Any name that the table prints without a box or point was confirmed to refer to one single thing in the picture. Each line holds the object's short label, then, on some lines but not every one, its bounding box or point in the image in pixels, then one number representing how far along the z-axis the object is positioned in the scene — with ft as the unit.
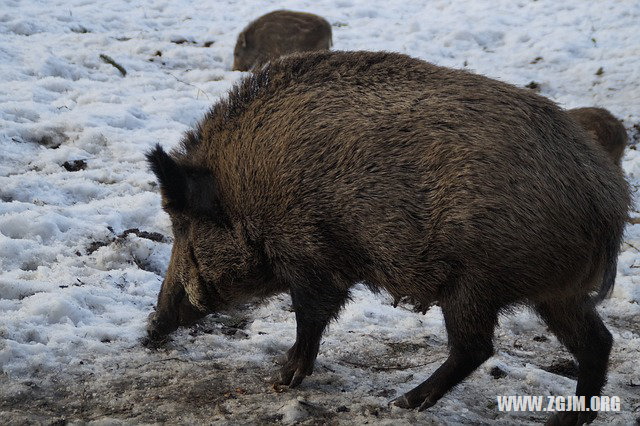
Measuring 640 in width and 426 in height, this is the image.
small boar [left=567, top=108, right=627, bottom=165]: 49.24
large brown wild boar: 23.30
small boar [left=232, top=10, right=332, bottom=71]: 65.67
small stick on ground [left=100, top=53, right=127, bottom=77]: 58.29
